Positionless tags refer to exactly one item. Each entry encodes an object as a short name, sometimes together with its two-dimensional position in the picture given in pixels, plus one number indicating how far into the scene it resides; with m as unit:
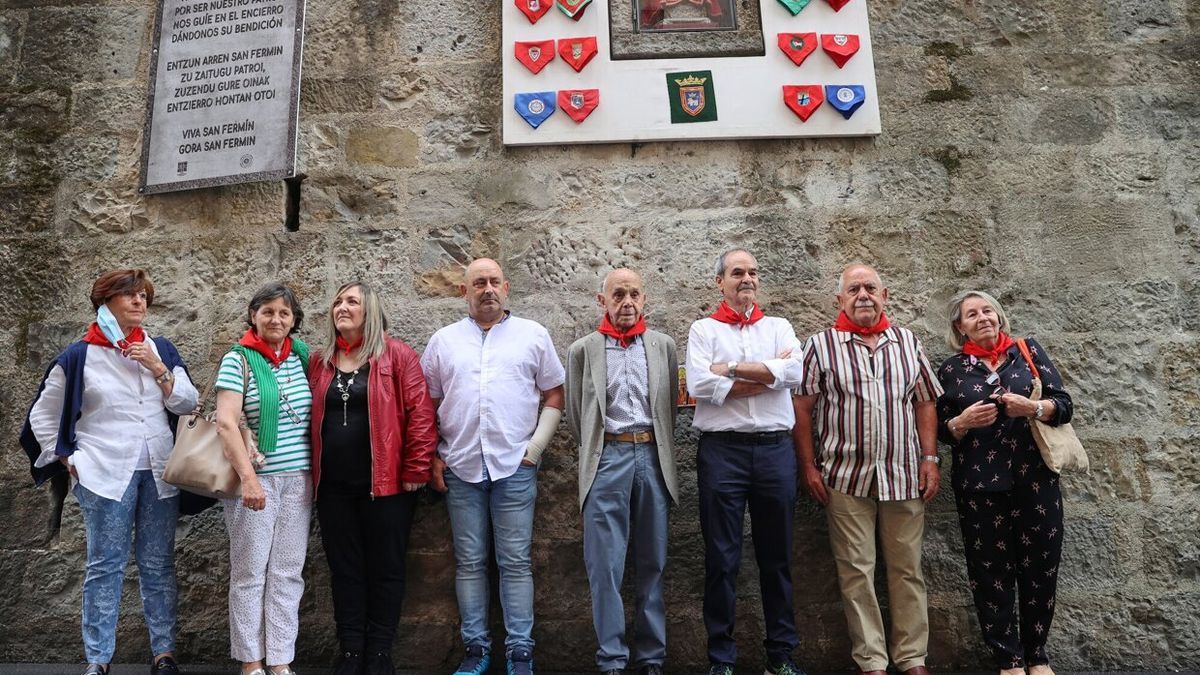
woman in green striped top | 3.03
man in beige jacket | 3.15
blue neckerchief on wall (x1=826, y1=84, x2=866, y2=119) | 3.91
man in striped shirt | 3.24
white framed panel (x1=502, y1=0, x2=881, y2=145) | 3.92
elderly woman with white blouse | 3.08
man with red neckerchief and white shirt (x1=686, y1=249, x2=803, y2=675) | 3.14
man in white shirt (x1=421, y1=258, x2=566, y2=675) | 3.22
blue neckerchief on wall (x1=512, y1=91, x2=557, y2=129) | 3.93
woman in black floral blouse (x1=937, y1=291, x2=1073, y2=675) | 3.19
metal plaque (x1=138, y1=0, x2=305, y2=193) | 3.98
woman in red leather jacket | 3.16
